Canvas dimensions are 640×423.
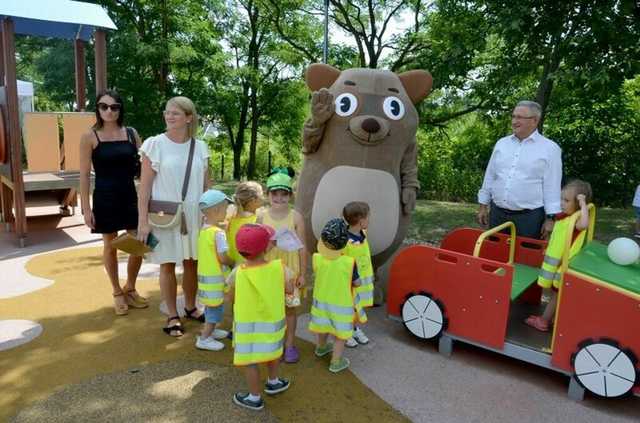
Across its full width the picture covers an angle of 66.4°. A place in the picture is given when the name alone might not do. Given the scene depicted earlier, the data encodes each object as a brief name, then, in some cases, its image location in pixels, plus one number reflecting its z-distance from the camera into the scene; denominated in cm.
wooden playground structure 629
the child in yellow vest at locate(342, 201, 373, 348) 359
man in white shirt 406
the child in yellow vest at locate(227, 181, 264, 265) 351
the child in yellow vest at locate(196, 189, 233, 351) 337
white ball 349
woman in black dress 398
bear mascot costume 412
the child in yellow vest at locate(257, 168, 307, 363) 335
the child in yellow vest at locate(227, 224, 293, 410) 275
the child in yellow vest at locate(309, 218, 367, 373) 317
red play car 304
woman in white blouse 360
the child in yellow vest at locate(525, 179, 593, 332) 363
